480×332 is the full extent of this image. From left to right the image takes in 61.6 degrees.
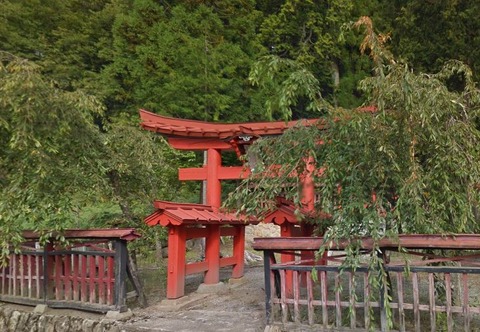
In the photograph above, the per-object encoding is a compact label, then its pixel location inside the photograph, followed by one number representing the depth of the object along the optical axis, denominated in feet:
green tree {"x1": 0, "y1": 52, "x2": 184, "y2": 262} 19.22
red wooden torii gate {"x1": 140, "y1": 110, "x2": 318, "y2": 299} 22.11
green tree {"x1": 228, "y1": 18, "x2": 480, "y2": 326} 14.40
